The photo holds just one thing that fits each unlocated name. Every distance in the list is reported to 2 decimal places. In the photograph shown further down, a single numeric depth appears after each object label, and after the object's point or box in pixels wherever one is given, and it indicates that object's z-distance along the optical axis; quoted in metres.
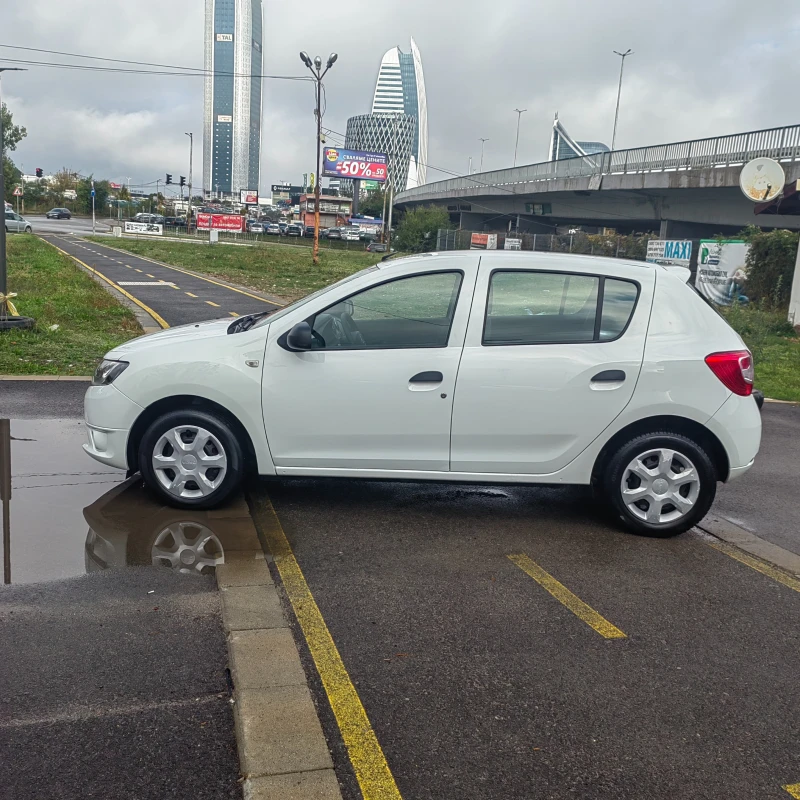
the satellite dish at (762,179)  22.77
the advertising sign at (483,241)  50.28
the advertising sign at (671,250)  27.47
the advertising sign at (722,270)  24.61
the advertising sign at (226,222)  76.13
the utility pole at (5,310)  12.19
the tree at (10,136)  69.46
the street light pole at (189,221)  81.56
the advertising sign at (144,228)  66.44
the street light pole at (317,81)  37.97
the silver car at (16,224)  52.04
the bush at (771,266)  23.09
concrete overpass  32.66
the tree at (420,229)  65.44
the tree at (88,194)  107.41
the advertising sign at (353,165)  97.25
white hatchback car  5.41
